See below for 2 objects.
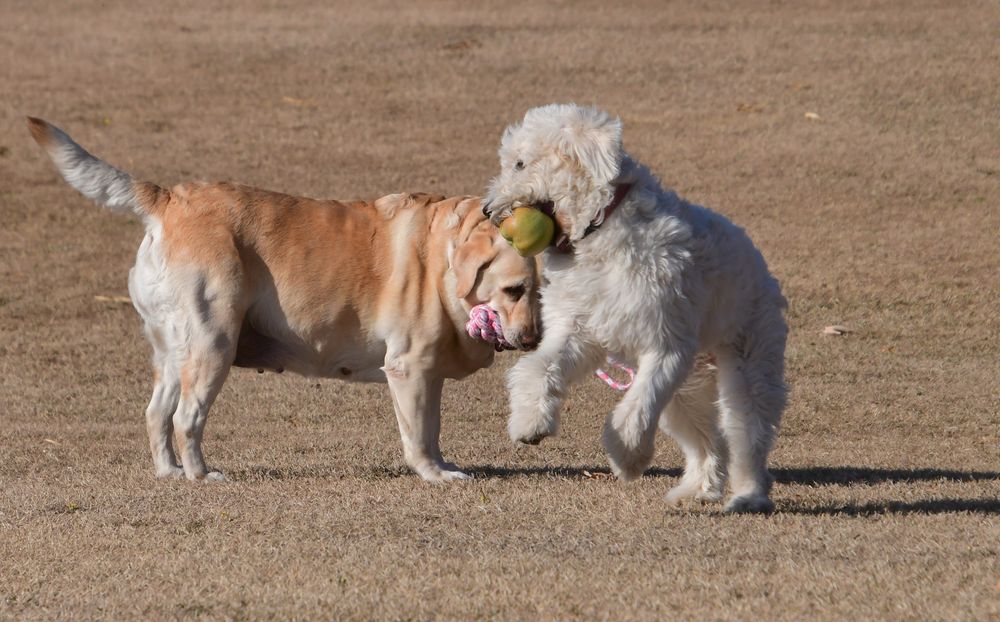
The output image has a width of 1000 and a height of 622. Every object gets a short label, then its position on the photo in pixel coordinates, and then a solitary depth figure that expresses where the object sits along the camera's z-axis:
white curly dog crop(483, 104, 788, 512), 11.02
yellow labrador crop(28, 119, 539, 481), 14.34
